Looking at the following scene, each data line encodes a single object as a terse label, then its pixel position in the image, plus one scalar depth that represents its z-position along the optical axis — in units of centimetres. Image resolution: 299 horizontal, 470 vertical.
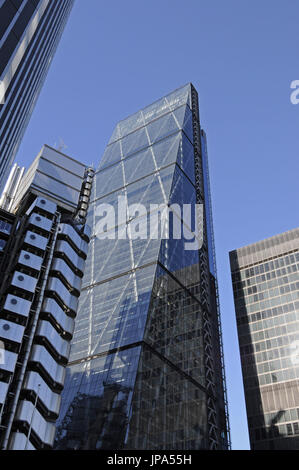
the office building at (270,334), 7469
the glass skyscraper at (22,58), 2973
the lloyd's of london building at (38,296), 4231
